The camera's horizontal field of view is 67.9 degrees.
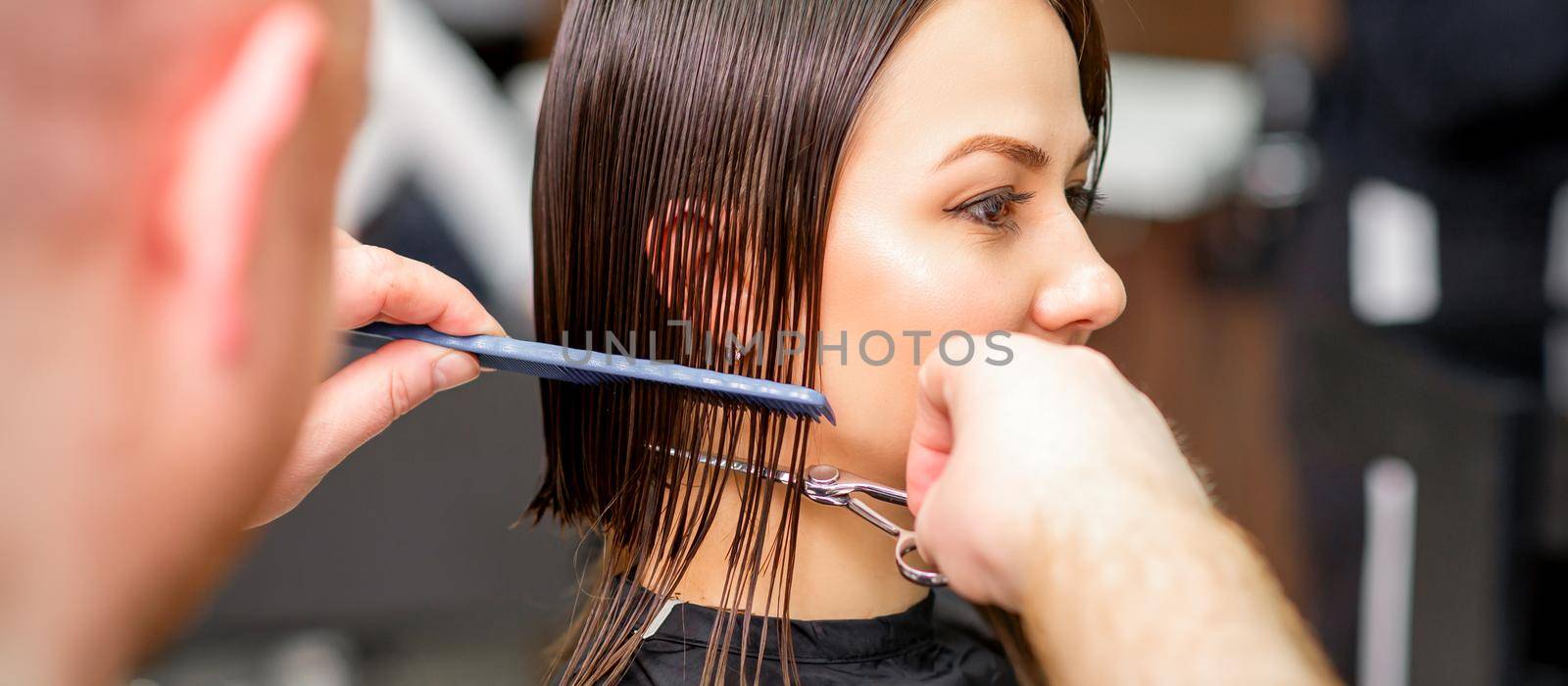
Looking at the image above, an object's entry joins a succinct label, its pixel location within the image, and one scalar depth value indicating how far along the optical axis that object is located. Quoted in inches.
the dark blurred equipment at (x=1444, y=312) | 45.5
